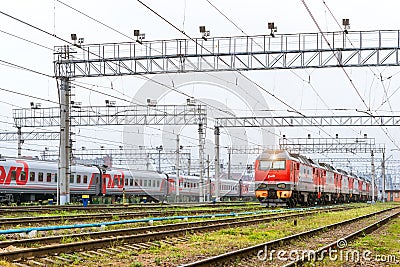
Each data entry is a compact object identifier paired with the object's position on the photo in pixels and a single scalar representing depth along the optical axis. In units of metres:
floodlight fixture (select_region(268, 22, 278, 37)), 28.46
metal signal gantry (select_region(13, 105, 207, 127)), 47.69
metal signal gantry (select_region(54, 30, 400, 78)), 30.06
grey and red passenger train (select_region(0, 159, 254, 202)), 36.34
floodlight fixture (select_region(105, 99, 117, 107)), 48.21
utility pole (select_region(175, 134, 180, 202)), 52.29
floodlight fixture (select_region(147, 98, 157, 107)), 47.44
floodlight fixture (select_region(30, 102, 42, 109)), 50.32
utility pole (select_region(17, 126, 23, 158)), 51.98
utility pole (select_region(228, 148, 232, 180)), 72.04
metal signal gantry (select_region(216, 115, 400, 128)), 48.88
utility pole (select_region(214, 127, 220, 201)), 48.84
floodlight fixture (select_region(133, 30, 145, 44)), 29.38
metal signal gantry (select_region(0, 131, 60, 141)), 59.25
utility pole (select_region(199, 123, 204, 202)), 47.38
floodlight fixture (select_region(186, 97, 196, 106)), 46.73
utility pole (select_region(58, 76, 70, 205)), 33.47
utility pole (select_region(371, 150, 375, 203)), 69.86
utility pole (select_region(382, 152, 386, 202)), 73.54
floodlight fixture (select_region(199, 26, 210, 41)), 29.02
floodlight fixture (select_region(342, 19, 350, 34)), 27.60
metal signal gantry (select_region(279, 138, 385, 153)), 64.88
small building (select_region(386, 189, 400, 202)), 105.50
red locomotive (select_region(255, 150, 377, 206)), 34.16
